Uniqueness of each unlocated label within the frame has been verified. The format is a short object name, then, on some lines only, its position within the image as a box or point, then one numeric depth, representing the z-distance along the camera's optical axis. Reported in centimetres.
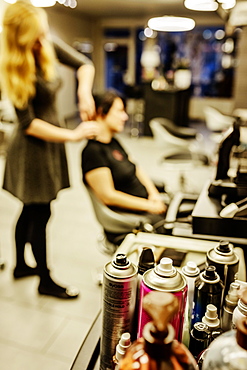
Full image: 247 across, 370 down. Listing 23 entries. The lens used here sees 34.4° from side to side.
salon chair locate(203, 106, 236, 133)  529
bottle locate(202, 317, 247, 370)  60
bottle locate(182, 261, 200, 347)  97
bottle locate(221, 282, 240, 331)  100
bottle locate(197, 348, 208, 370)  90
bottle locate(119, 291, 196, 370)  62
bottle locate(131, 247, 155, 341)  104
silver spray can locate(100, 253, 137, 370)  90
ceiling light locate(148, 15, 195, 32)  291
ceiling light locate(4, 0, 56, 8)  367
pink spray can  84
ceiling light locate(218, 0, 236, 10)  246
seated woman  227
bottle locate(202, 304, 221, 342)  94
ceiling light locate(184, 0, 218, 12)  259
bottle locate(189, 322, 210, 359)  94
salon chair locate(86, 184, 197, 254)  190
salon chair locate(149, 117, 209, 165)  386
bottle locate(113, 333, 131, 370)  88
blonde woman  200
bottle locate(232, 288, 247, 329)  85
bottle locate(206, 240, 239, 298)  107
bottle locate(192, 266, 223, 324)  99
